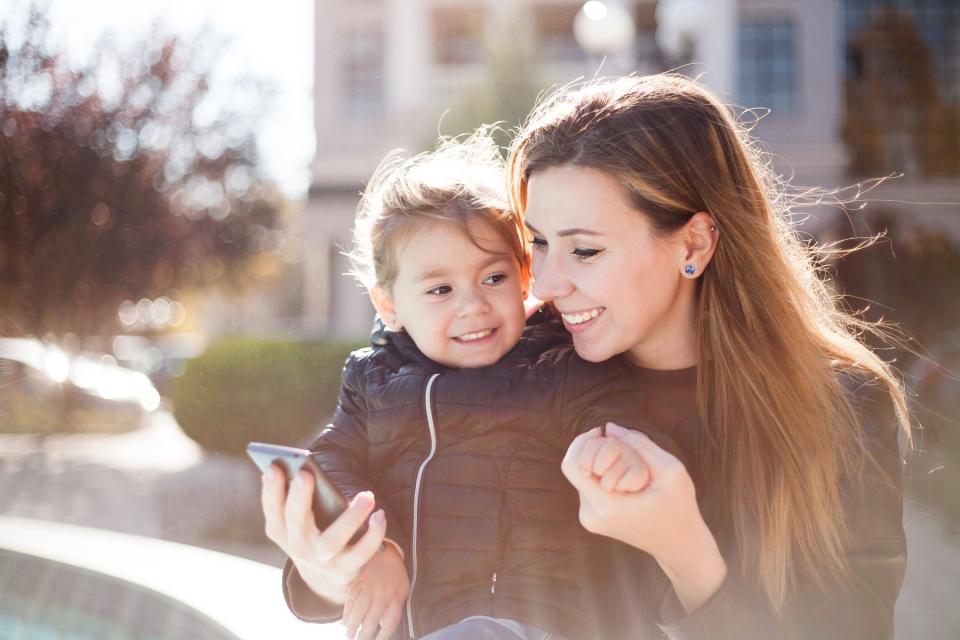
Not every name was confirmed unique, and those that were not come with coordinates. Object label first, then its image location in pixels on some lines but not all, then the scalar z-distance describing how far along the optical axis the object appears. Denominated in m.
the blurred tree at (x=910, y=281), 8.84
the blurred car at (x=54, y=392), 9.59
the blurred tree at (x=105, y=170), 8.71
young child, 1.83
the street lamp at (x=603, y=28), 7.34
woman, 1.68
